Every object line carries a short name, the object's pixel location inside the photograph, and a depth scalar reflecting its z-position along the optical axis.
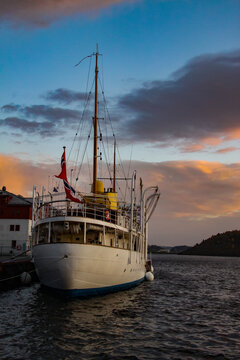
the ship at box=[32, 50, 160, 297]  21.45
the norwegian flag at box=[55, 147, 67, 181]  23.70
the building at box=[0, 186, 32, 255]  60.84
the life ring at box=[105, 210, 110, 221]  25.22
